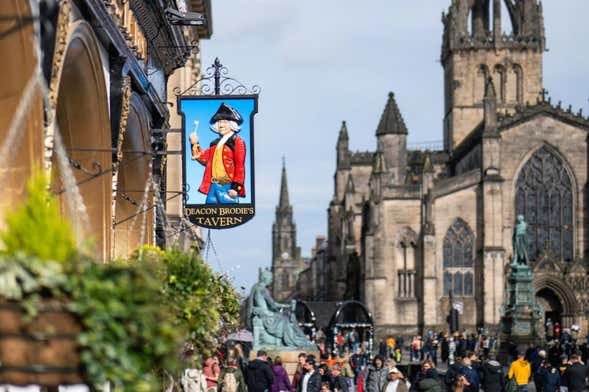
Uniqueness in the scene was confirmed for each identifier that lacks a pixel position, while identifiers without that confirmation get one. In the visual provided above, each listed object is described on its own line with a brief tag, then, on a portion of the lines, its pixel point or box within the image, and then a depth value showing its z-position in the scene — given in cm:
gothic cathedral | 7062
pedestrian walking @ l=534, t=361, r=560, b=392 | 2636
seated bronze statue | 3222
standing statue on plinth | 4806
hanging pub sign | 1922
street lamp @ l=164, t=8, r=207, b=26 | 2166
